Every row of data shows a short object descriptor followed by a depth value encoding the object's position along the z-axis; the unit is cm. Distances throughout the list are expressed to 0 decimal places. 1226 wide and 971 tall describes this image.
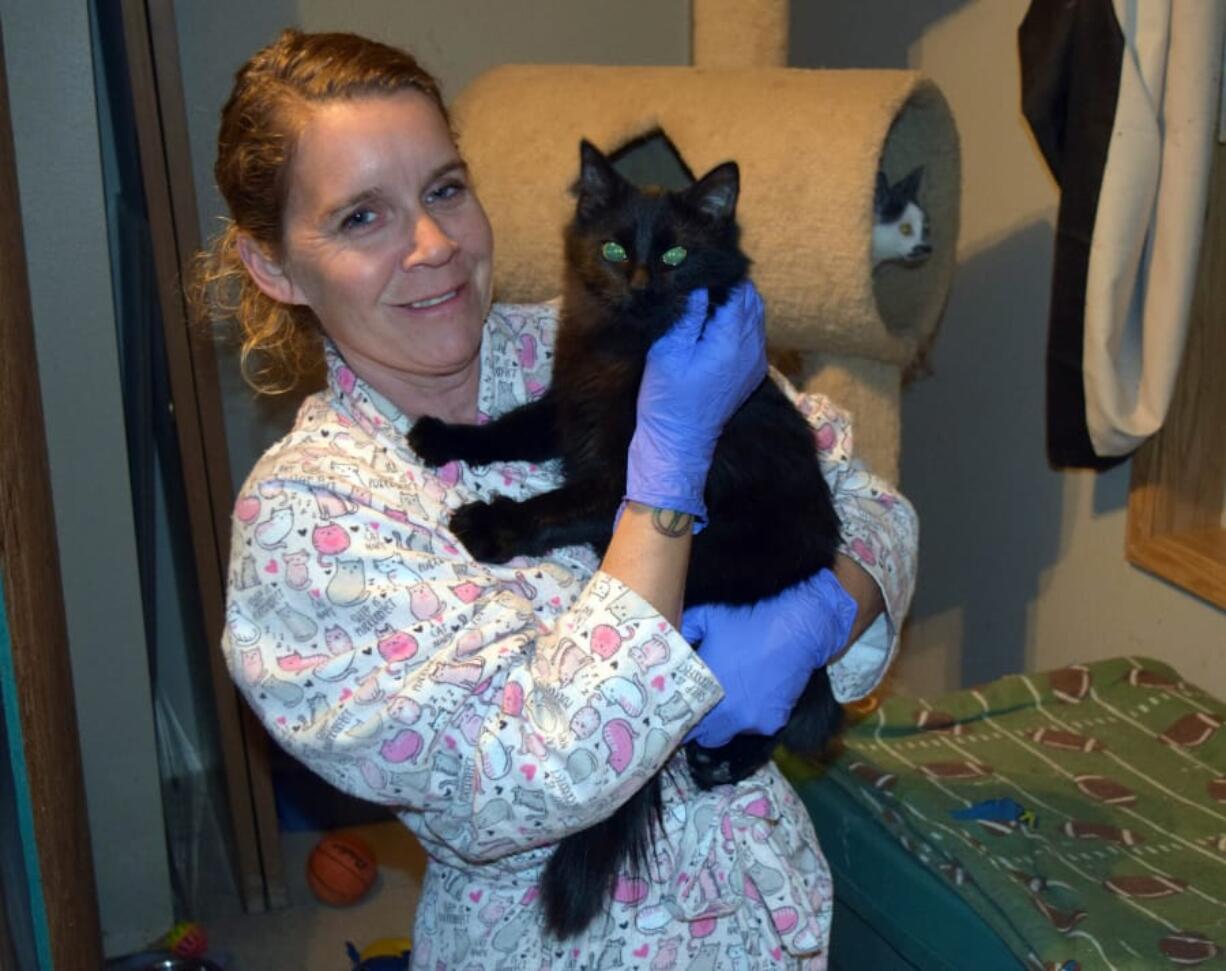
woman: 108
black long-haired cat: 137
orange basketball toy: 265
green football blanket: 156
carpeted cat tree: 210
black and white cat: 236
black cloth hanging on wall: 201
